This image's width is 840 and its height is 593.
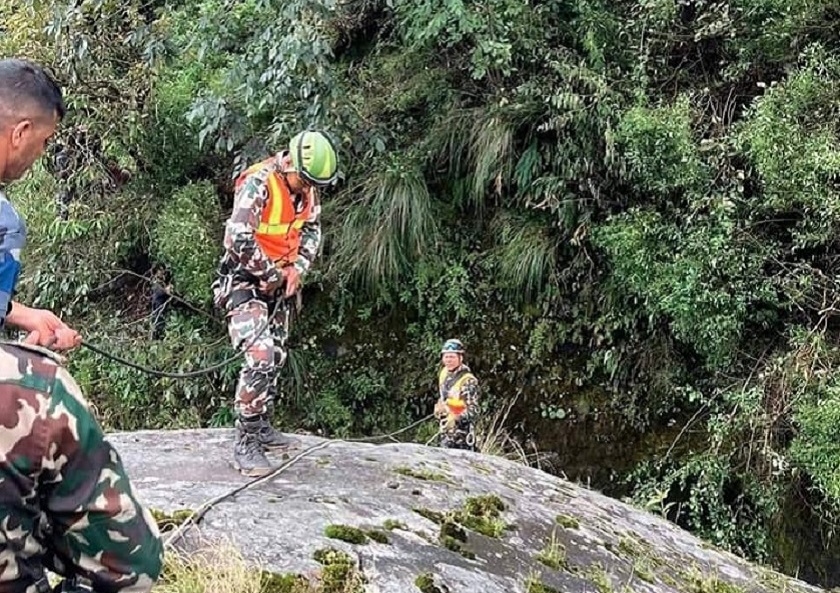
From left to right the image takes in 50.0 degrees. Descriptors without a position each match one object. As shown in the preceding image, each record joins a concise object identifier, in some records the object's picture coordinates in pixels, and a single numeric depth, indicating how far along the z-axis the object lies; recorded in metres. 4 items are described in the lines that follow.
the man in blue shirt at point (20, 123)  1.79
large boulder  3.38
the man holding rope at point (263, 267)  4.22
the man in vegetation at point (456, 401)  6.19
